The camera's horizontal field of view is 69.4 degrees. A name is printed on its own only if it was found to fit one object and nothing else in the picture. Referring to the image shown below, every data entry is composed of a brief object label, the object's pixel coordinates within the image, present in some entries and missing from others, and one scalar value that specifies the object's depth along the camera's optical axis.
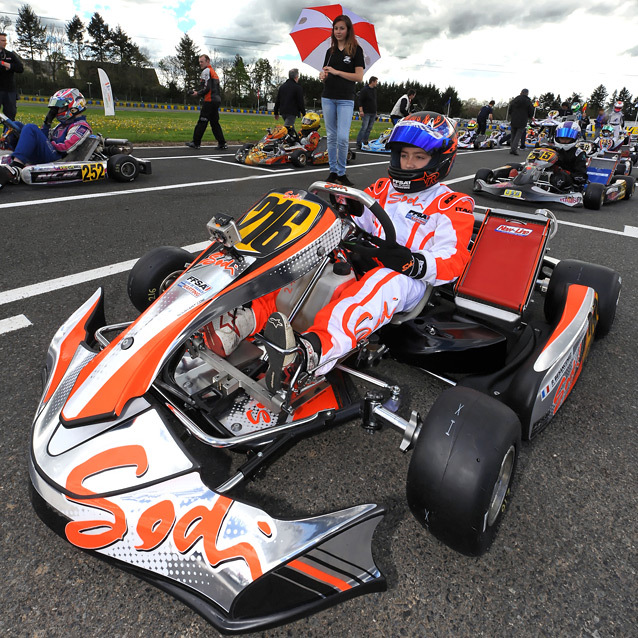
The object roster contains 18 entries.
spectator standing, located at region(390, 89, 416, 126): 11.66
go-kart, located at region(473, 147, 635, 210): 6.69
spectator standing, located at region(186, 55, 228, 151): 8.73
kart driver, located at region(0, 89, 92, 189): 5.62
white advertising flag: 11.85
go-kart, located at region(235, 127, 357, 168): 8.40
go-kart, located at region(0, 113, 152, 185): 5.55
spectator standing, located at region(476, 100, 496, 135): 17.16
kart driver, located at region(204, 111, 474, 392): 1.81
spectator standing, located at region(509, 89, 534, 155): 11.75
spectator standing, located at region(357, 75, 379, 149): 11.05
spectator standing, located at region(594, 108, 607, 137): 14.64
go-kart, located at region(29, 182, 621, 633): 1.25
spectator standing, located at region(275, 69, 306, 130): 9.62
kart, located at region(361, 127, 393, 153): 11.52
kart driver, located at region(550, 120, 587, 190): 6.92
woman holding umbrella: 5.86
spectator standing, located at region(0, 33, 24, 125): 7.04
